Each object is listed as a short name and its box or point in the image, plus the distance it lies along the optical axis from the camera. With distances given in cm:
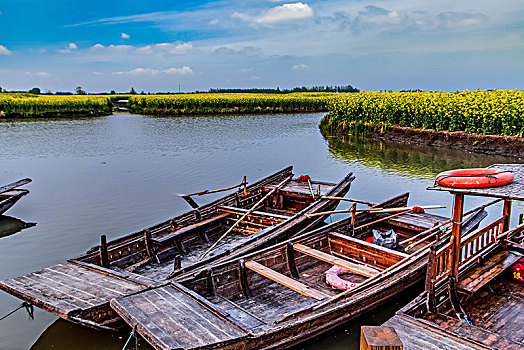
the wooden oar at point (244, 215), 860
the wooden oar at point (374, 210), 845
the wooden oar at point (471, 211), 840
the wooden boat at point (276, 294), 521
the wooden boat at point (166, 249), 614
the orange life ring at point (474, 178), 514
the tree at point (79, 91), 8706
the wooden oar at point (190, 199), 1279
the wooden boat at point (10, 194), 1178
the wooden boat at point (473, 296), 491
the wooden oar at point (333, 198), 1069
